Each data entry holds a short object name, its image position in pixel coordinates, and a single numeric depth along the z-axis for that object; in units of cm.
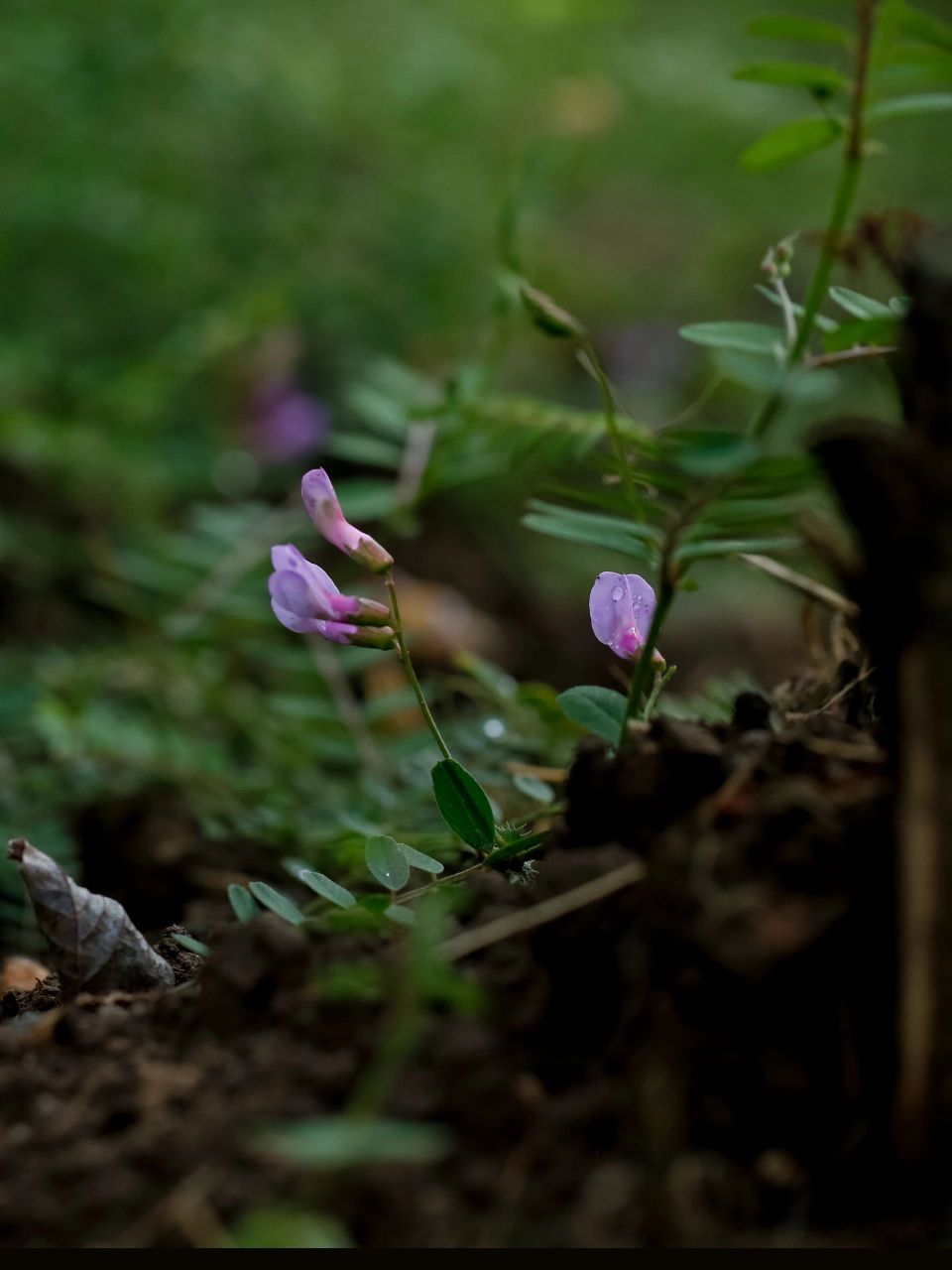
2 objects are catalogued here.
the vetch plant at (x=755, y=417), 47
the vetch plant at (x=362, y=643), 51
